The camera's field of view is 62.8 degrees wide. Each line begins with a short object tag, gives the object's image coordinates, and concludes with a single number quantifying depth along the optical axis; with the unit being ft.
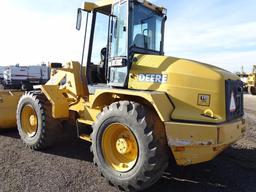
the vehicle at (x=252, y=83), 61.87
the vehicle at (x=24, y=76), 55.99
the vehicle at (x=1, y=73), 65.30
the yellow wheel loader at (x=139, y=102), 9.77
